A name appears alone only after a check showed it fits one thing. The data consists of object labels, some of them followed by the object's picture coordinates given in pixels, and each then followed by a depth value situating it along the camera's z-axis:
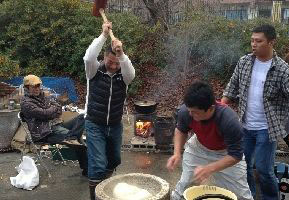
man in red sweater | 2.20
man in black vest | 3.11
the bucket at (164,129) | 4.72
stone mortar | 2.38
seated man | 4.02
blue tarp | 6.89
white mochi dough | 2.38
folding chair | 4.15
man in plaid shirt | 2.89
